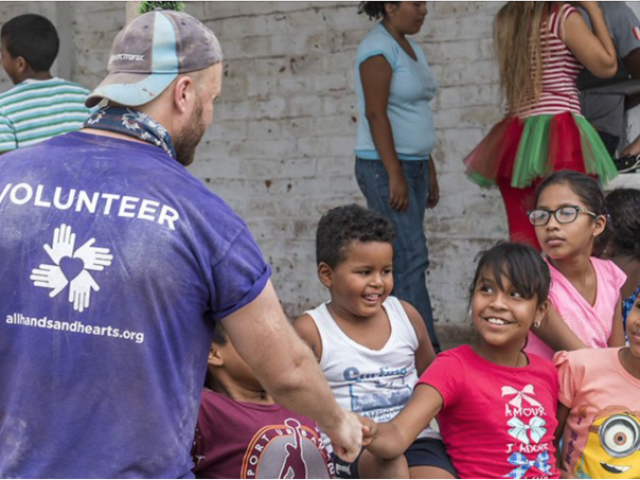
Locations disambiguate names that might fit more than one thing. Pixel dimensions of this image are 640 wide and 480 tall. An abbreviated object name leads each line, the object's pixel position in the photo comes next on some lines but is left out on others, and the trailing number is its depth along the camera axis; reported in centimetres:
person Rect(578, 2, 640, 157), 427
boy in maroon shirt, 271
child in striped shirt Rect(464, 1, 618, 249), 398
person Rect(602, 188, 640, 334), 388
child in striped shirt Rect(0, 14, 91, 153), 443
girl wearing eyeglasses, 331
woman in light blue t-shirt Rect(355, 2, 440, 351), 472
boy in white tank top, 310
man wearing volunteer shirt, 197
